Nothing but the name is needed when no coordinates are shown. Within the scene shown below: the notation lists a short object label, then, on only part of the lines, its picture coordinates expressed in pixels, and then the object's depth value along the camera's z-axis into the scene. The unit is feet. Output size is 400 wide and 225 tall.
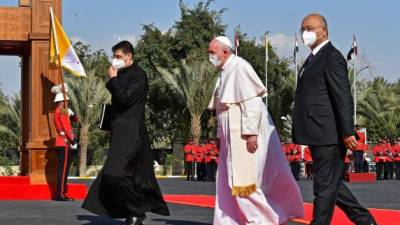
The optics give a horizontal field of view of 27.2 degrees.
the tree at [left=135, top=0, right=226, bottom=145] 138.00
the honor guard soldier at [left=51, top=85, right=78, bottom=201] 42.45
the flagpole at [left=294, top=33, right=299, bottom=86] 131.03
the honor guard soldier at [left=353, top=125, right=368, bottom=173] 92.43
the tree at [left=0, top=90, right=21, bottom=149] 126.31
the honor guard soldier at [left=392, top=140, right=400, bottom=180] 99.35
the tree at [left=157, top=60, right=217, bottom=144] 121.39
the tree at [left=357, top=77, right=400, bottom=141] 139.64
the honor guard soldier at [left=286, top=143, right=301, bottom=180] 92.88
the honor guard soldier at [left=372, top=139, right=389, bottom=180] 99.14
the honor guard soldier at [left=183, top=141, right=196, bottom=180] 97.81
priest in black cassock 27.14
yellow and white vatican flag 44.06
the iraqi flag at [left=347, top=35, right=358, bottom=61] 122.54
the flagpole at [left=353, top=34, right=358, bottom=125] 123.97
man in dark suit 22.36
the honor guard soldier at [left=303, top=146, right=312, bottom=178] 96.72
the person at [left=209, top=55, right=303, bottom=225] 23.86
